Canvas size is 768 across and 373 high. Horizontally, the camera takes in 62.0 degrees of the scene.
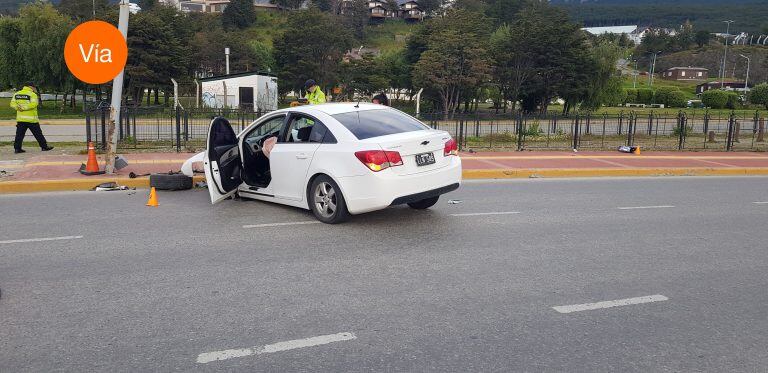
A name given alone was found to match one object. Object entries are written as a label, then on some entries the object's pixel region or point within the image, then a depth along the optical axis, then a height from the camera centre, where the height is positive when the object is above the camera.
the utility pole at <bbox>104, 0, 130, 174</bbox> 11.22 -0.17
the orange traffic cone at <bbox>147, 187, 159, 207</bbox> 9.41 -1.50
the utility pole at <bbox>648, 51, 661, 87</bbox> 127.49 +10.58
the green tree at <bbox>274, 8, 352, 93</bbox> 70.00 +5.35
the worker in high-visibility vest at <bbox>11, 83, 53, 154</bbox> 14.77 -0.41
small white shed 44.28 +0.69
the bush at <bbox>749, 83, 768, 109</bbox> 76.62 +2.52
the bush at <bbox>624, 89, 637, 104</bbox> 89.38 +2.22
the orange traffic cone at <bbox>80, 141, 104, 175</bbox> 11.53 -1.26
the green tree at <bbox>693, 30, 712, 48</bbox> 172.12 +20.55
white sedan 7.69 -0.73
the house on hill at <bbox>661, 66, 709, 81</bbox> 144.62 +9.15
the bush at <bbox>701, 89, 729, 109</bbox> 74.44 +1.81
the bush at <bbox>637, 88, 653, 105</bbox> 88.28 +2.28
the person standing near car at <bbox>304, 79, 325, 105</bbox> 12.45 +0.18
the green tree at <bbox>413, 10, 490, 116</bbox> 54.09 +3.48
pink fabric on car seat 8.83 -0.59
